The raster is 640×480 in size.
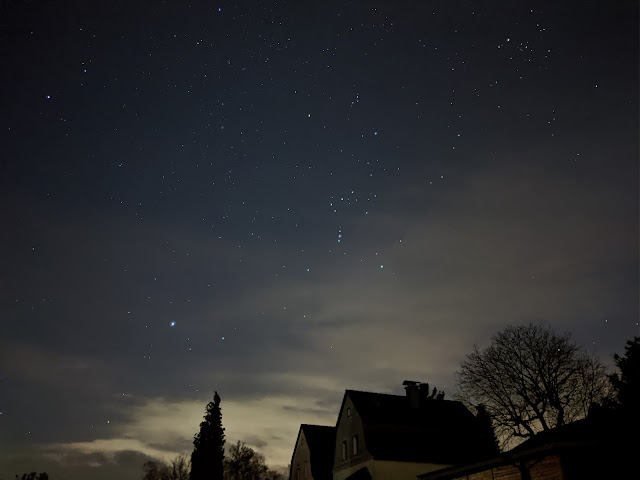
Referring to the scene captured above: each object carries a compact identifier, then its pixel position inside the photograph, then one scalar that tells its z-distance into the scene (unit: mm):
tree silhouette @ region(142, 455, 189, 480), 82188
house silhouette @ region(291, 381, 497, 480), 34094
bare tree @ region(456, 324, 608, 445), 34125
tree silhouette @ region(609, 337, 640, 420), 32500
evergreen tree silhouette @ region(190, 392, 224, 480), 65938
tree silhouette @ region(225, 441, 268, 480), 74688
